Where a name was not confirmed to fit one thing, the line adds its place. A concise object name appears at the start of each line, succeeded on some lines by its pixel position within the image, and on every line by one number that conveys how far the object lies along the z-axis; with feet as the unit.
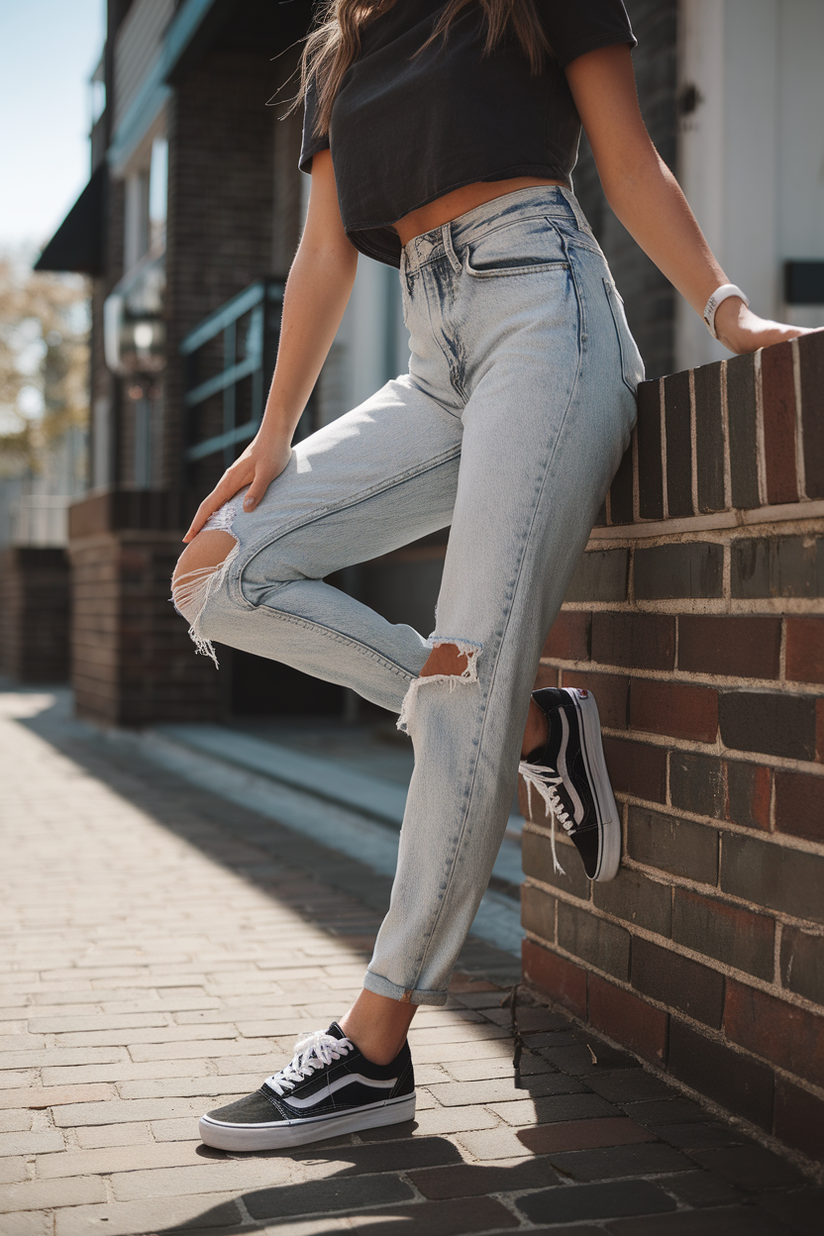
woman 5.90
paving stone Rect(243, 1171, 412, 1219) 5.12
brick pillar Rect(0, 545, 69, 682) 47.26
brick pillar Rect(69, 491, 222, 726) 25.64
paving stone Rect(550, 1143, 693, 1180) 5.45
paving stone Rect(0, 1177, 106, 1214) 5.15
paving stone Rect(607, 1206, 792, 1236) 4.85
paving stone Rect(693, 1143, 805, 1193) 5.27
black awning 46.26
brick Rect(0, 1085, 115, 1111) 6.27
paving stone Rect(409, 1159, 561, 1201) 5.29
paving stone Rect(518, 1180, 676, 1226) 5.05
